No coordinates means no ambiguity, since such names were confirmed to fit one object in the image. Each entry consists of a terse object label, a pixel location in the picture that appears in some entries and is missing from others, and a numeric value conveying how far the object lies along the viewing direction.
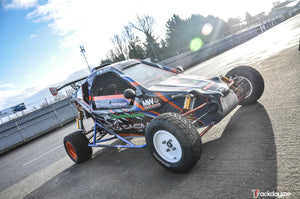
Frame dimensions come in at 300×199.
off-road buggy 2.74
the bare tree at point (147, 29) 42.44
